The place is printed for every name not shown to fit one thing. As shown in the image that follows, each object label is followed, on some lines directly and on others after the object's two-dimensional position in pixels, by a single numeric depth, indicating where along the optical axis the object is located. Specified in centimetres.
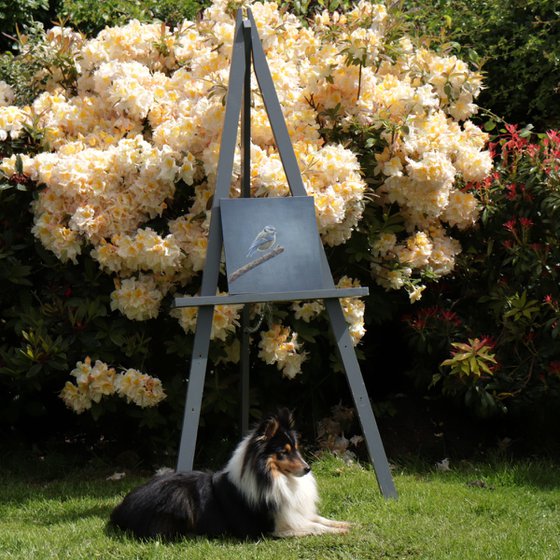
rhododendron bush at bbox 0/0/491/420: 600
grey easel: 523
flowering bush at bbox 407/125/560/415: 636
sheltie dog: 471
